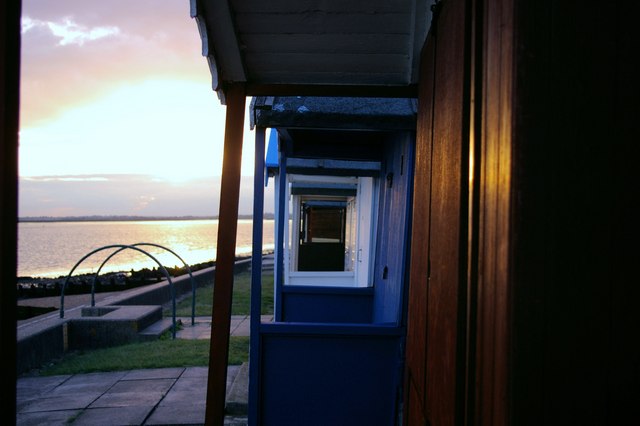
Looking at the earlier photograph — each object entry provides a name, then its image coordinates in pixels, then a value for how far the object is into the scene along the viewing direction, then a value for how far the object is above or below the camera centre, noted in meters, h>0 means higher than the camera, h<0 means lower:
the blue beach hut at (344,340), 3.90 -0.91
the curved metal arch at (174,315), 8.75 -1.58
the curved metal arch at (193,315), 10.02 -1.79
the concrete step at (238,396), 4.88 -1.66
